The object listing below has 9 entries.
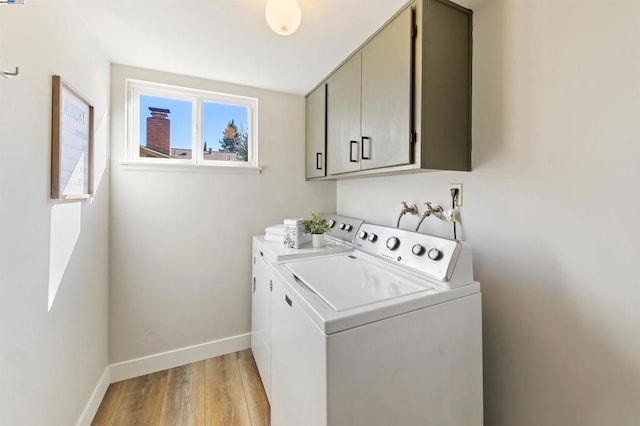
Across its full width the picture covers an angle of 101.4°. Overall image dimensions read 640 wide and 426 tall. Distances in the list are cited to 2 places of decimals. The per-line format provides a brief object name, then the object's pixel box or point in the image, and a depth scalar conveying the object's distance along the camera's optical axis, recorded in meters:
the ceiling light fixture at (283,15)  1.10
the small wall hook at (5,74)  0.79
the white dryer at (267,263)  1.53
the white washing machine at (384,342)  0.80
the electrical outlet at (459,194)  1.35
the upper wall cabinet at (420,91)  1.17
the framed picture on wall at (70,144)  1.13
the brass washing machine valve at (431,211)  1.43
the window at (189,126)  1.95
